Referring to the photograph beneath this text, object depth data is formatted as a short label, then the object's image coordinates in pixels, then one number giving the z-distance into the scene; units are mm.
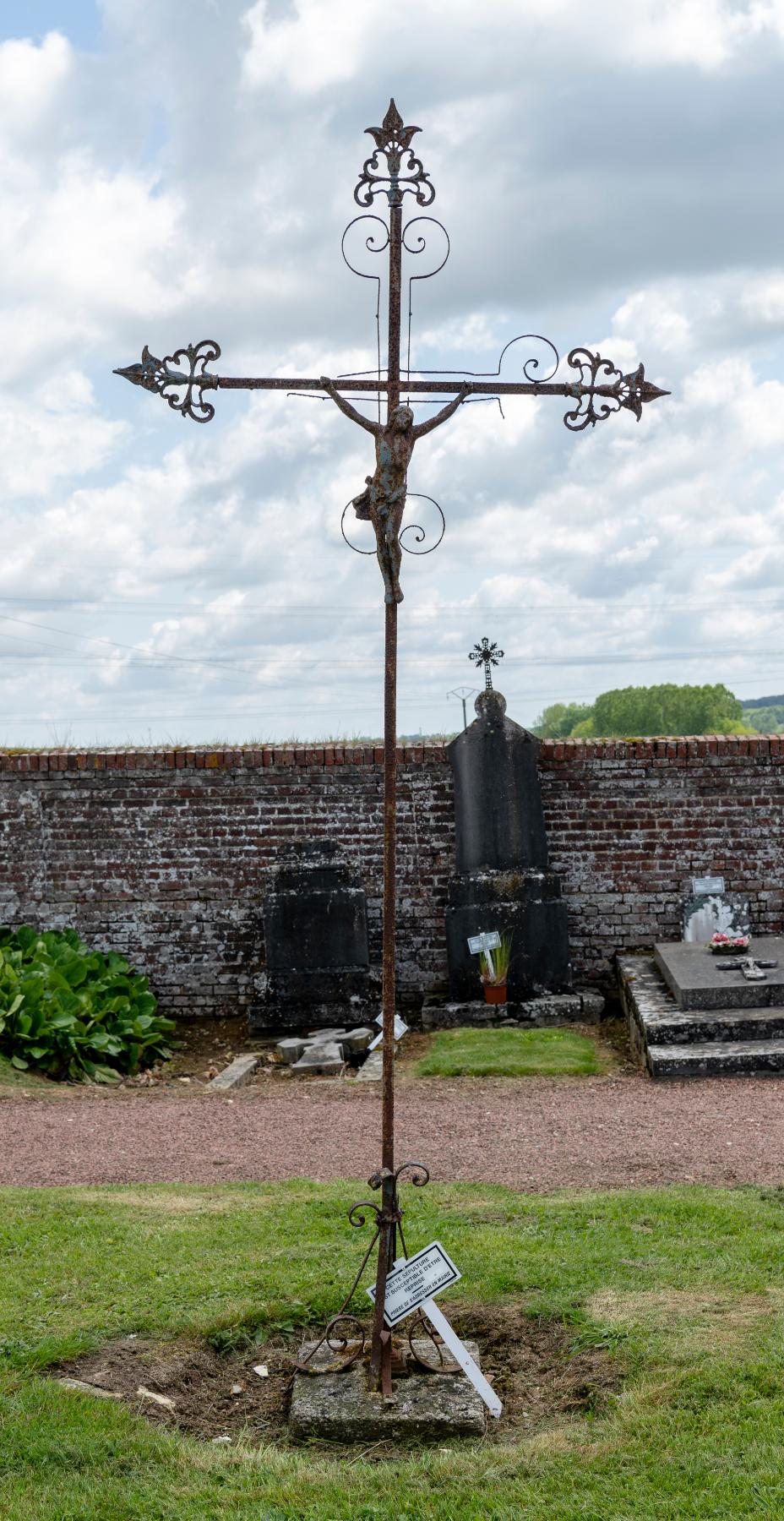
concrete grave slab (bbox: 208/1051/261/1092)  9547
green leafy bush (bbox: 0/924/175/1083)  9727
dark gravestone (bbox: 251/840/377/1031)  11102
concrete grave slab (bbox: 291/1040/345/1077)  9930
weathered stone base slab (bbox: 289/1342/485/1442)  3791
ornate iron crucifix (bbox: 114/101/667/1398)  4129
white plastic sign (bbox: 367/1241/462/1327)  3977
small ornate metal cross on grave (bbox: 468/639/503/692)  11555
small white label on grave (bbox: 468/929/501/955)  10914
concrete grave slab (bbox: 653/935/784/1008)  9359
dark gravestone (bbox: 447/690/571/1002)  11133
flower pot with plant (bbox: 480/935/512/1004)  10922
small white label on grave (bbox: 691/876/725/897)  11562
